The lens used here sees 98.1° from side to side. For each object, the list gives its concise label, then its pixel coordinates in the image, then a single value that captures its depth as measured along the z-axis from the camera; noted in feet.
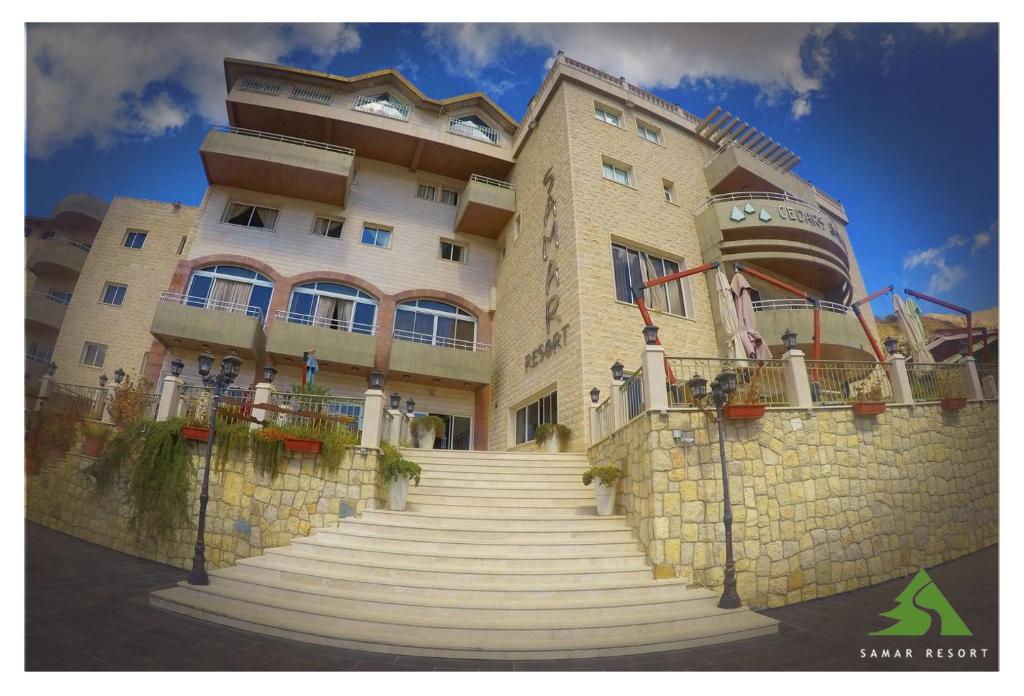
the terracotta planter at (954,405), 21.71
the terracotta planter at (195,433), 24.43
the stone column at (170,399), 26.78
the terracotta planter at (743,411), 21.76
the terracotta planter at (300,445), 24.07
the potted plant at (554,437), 36.14
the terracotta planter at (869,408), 23.03
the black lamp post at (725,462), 18.22
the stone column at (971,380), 20.70
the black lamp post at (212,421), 19.08
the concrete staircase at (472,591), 14.52
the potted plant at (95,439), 27.68
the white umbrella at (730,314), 28.50
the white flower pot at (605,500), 24.30
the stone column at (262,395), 26.89
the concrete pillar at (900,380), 24.36
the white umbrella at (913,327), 22.70
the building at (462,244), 42.55
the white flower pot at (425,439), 41.63
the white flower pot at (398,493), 24.21
